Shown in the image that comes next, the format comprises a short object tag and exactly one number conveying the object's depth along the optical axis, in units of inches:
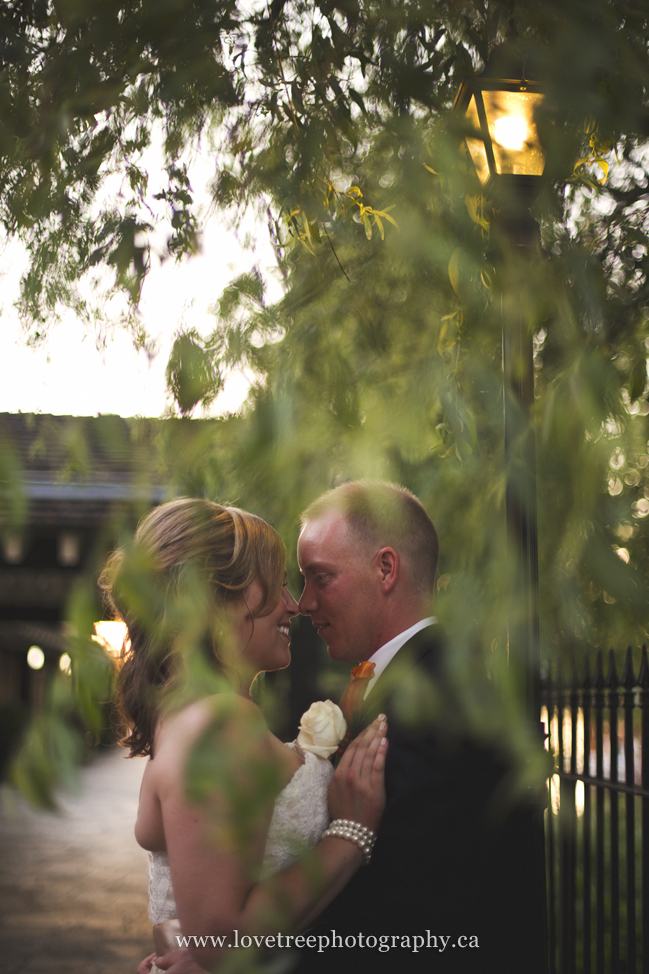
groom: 63.7
